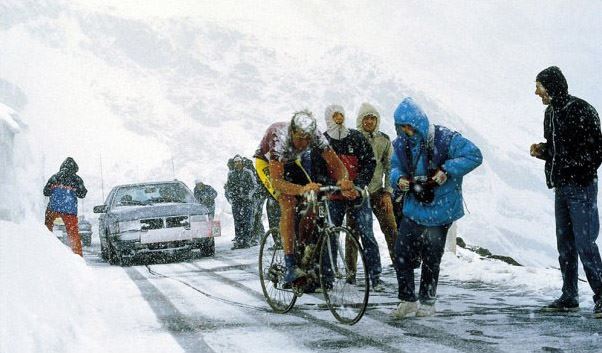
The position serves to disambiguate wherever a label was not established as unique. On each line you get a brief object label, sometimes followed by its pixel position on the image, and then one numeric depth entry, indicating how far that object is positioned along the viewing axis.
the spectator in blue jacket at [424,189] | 5.93
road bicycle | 5.78
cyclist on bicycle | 6.03
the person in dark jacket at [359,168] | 8.02
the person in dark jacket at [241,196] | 16.41
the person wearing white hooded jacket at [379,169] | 8.40
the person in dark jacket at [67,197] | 12.29
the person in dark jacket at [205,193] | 19.55
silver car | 12.95
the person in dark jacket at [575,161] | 5.86
